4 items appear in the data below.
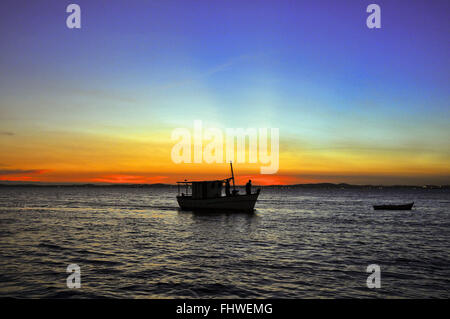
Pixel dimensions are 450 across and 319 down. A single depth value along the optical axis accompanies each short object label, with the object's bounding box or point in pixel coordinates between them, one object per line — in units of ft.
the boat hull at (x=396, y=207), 212.84
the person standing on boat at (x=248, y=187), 157.02
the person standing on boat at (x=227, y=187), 161.93
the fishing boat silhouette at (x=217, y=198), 160.76
